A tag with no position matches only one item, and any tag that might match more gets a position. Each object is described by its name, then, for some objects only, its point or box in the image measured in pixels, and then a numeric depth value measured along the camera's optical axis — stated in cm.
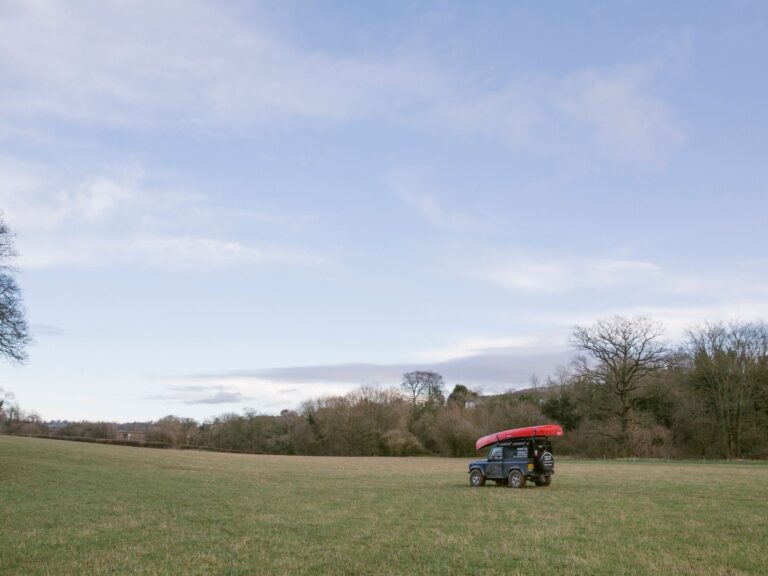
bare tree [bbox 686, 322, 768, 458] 6356
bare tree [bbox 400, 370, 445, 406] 12556
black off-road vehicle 2664
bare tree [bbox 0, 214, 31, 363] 3080
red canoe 2672
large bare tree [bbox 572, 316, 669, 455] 6856
